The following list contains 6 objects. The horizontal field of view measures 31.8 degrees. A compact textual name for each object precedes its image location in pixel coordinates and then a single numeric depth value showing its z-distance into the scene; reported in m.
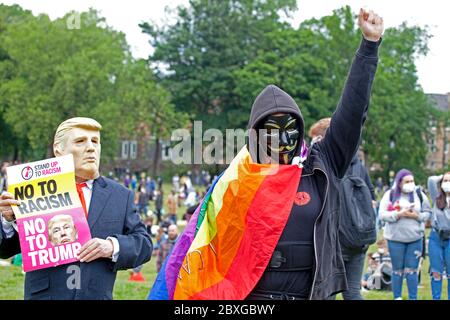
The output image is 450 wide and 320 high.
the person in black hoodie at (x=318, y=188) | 3.97
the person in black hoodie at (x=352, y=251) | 7.26
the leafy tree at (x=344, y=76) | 55.91
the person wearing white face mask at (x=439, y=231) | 9.93
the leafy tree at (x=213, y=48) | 60.31
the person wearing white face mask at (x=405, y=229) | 9.74
